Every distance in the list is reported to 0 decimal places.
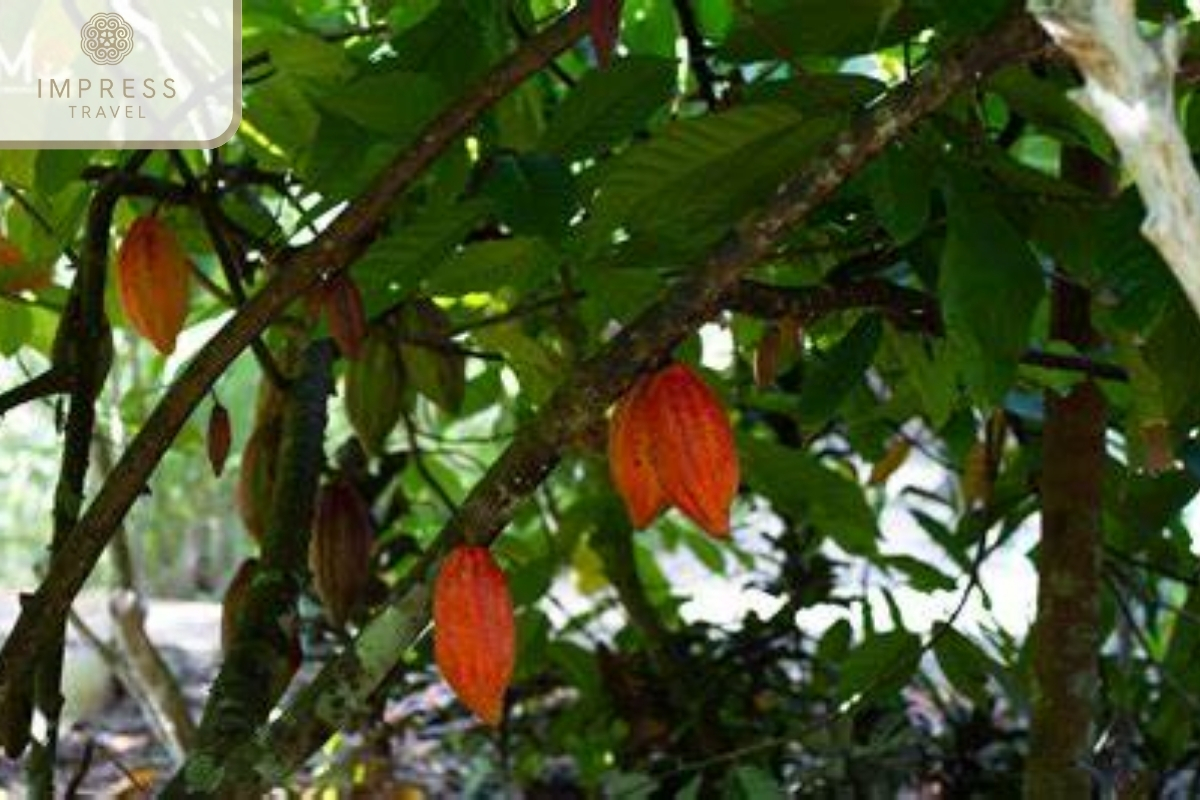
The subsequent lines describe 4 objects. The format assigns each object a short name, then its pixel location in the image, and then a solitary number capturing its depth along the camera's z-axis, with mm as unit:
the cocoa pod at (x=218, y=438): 4289
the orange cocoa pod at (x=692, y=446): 3656
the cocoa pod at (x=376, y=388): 4625
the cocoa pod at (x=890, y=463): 5202
